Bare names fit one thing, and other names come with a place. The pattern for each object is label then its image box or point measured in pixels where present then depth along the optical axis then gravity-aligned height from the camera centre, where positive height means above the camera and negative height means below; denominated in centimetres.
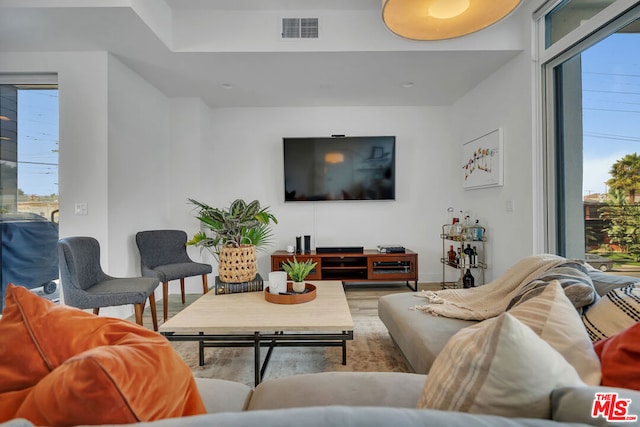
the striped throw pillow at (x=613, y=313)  104 -36
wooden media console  376 -65
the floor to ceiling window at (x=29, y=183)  274 +31
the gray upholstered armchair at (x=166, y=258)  295 -45
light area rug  191 -98
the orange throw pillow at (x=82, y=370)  49 -29
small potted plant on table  197 -39
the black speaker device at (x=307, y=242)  397 -36
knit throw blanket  168 -51
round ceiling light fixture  154 +105
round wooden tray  185 -51
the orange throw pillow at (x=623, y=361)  69 -35
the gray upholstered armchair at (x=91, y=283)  216 -53
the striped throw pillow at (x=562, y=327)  75 -32
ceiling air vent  275 +169
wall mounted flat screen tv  409 +62
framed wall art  312 +59
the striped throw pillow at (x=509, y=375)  53 -29
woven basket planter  206 -33
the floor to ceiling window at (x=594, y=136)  201 +57
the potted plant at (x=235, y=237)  207 -15
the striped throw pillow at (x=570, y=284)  125 -32
